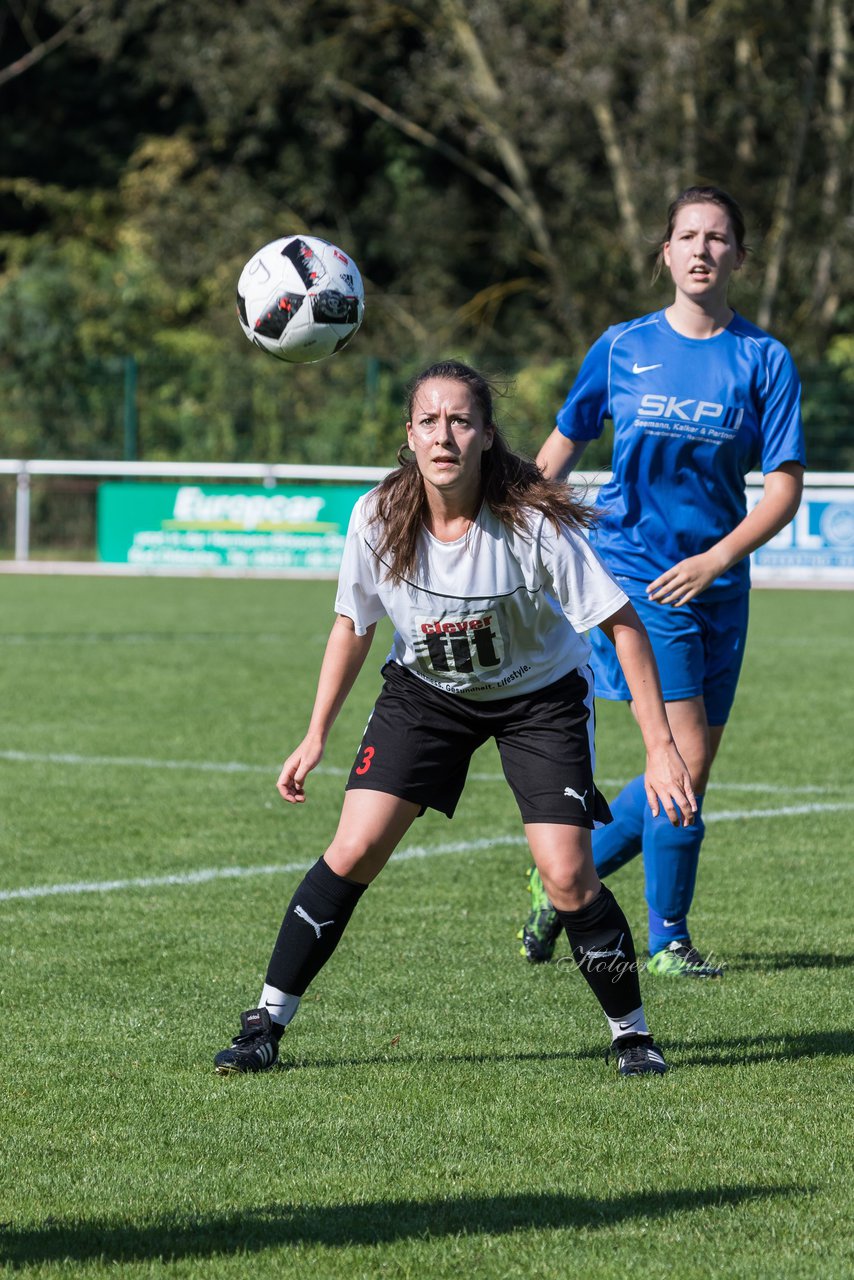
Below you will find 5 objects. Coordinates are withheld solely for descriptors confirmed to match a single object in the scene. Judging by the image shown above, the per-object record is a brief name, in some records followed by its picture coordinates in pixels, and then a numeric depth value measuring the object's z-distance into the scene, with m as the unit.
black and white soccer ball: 10.58
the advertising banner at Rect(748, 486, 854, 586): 45.28
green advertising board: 49.12
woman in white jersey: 8.30
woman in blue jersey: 10.40
